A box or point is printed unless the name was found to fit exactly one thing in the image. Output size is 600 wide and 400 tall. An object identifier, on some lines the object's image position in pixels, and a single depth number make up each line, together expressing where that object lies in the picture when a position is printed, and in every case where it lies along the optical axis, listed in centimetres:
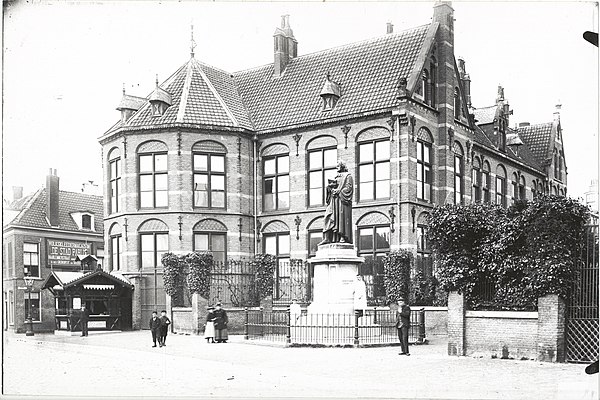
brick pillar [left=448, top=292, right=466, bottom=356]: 1814
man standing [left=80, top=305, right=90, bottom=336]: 2805
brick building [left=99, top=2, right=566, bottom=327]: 3006
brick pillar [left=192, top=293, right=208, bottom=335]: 2716
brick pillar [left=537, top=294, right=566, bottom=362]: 1641
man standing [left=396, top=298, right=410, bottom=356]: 1858
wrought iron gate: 1622
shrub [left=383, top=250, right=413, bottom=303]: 2806
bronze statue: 2239
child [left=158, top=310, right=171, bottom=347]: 2223
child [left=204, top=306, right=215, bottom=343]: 2377
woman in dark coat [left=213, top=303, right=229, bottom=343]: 2370
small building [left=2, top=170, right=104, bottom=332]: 3841
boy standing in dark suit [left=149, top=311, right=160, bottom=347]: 2228
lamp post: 3173
